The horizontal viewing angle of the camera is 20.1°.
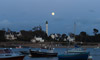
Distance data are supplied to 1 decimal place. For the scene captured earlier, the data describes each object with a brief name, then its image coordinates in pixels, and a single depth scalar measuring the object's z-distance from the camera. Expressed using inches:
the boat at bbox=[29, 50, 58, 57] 3174.2
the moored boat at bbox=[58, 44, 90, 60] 2405.3
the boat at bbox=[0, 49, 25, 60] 1717.5
